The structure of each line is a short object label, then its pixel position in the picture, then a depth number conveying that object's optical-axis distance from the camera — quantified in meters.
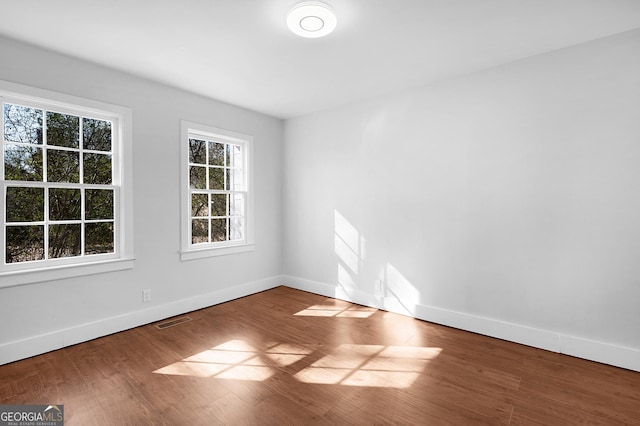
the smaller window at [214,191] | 3.99
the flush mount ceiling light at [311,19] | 2.21
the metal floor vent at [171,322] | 3.47
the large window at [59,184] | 2.78
